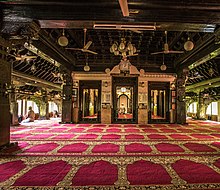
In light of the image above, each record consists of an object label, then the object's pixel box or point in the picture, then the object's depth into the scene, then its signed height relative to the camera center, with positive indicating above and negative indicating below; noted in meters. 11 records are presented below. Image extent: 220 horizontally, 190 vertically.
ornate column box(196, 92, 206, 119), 14.05 -0.63
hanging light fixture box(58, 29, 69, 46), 4.61 +1.58
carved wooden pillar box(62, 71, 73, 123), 9.40 -0.07
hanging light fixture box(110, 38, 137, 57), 5.22 +1.61
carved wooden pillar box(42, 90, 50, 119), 14.38 -0.12
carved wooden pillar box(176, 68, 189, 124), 9.45 -0.09
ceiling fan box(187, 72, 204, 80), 11.60 +1.72
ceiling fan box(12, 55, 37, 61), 6.50 +1.62
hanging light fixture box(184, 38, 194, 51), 4.79 +1.52
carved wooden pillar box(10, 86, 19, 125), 8.53 -0.56
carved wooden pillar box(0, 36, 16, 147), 3.54 +0.10
